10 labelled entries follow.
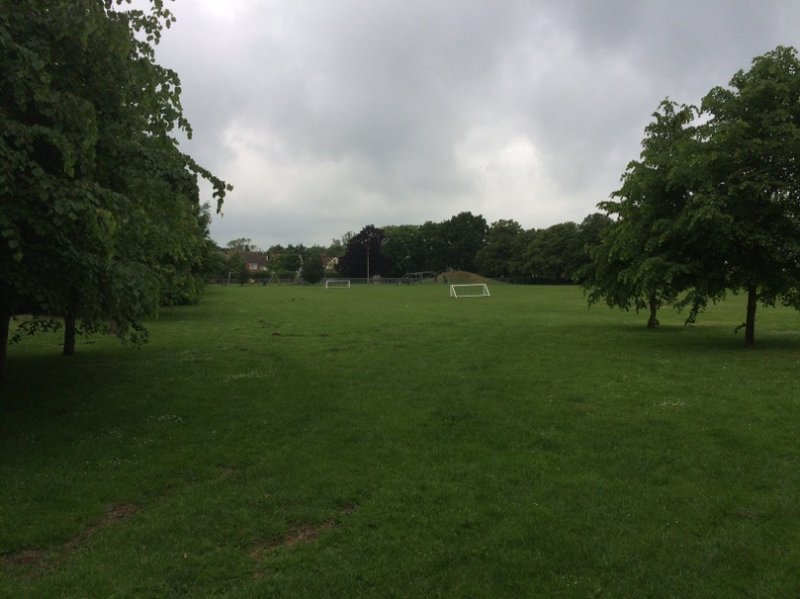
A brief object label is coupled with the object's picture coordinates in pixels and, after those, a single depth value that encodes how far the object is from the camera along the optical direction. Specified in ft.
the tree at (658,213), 56.49
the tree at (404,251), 500.74
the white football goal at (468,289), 255.70
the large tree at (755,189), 52.13
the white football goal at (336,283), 356.03
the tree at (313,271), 431.43
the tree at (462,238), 492.95
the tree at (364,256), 472.03
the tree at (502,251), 419.33
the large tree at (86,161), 23.42
